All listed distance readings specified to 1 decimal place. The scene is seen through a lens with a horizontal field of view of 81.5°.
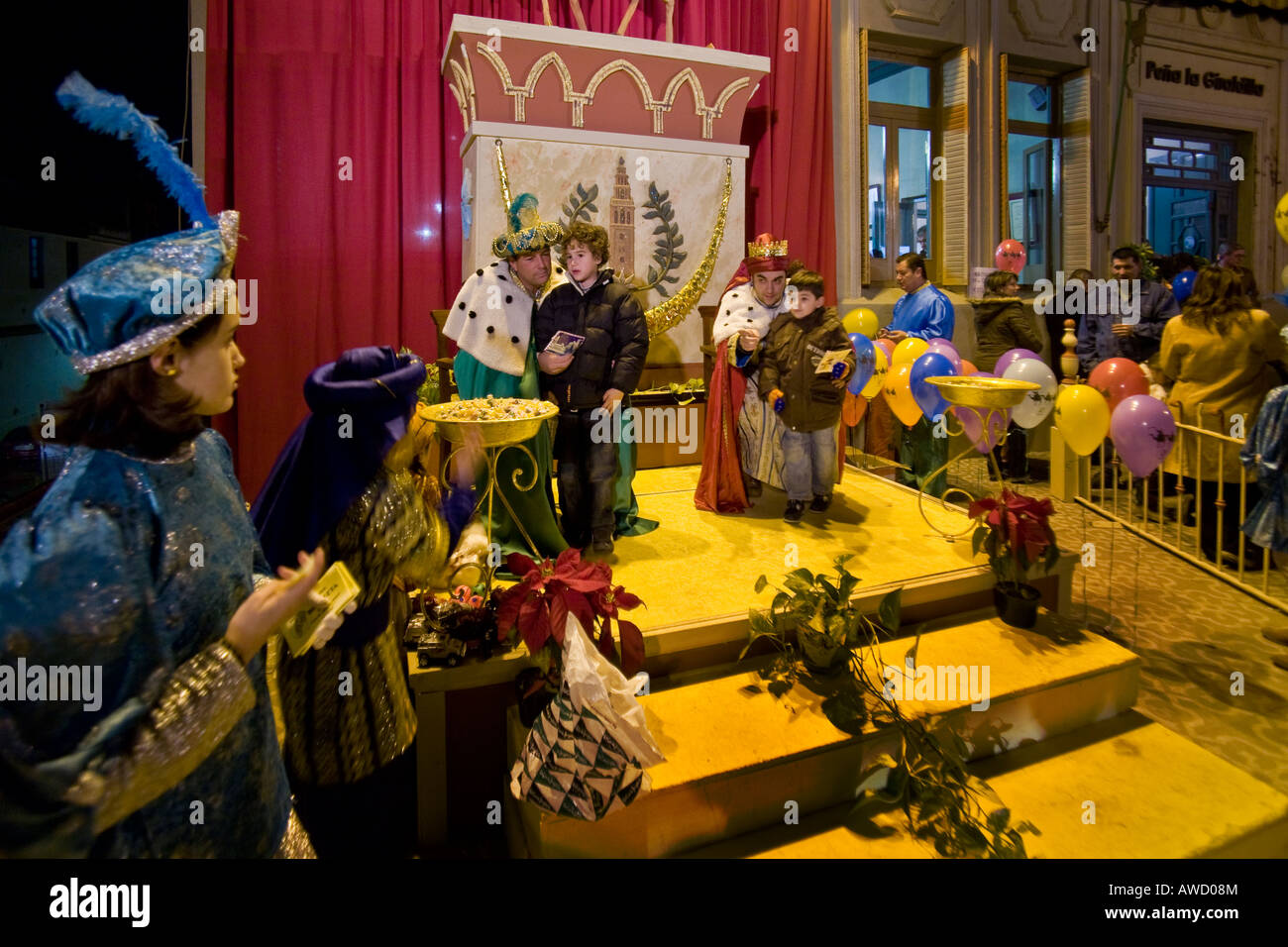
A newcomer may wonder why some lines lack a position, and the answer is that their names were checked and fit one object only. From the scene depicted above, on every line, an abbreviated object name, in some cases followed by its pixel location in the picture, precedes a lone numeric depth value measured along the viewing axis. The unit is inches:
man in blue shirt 217.5
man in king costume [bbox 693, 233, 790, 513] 168.6
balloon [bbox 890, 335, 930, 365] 188.7
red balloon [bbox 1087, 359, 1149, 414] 184.5
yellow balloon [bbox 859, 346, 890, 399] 191.3
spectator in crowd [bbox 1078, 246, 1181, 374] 250.7
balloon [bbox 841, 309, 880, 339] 222.1
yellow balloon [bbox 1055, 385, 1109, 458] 152.3
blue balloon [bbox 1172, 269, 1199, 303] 266.5
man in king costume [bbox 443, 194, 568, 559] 134.5
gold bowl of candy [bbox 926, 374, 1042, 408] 133.3
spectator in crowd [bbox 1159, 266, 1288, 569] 186.1
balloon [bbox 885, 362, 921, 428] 188.1
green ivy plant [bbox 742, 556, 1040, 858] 86.2
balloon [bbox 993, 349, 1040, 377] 171.3
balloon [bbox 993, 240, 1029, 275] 287.0
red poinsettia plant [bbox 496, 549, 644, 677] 86.1
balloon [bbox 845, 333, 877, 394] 184.5
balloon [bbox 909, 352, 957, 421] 165.8
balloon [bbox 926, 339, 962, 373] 171.2
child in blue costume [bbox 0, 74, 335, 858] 38.8
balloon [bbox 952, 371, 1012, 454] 148.9
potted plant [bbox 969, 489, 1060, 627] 125.2
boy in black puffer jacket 140.6
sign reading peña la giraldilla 347.3
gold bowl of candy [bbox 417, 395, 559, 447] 104.2
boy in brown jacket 160.4
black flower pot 125.3
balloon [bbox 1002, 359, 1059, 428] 156.0
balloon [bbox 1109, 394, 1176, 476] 147.5
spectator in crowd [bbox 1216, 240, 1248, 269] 329.7
